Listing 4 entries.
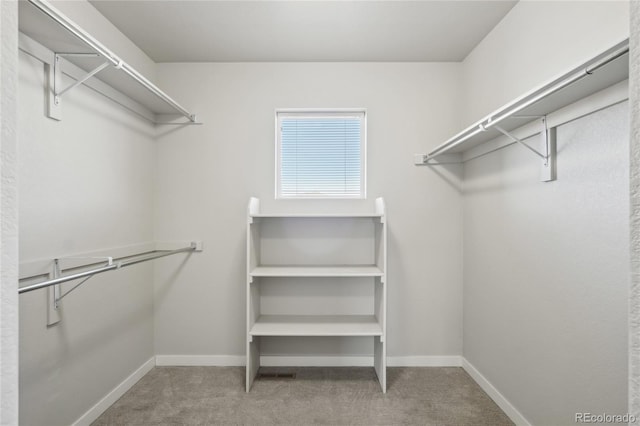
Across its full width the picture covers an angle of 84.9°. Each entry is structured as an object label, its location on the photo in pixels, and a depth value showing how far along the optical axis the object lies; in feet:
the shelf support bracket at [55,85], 5.48
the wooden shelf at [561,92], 3.56
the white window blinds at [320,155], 9.34
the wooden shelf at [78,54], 4.37
